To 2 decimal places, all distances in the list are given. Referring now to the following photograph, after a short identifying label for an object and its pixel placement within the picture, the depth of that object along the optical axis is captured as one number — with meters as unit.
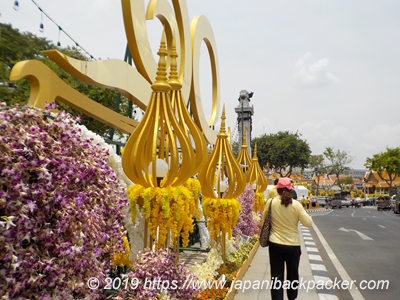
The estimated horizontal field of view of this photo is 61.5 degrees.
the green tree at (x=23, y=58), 12.35
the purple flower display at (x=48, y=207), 1.50
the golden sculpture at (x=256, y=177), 11.92
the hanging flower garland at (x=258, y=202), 12.28
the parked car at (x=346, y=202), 40.34
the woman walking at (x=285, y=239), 4.12
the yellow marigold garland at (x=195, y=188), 4.63
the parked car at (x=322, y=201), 40.44
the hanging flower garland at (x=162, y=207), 3.70
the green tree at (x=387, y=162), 46.38
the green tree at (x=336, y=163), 52.25
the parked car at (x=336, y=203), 37.42
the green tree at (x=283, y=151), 40.78
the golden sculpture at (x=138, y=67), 3.69
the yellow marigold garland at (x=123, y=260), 3.85
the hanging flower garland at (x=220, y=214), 5.91
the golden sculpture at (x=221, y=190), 5.95
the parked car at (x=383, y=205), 33.19
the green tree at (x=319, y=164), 52.62
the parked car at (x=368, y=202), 48.67
